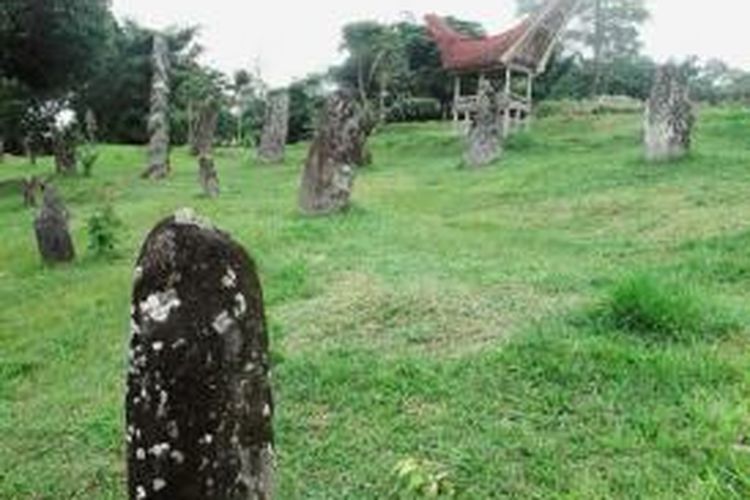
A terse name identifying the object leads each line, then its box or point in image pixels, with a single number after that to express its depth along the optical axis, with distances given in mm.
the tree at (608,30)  61625
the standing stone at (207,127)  28247
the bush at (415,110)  52844
